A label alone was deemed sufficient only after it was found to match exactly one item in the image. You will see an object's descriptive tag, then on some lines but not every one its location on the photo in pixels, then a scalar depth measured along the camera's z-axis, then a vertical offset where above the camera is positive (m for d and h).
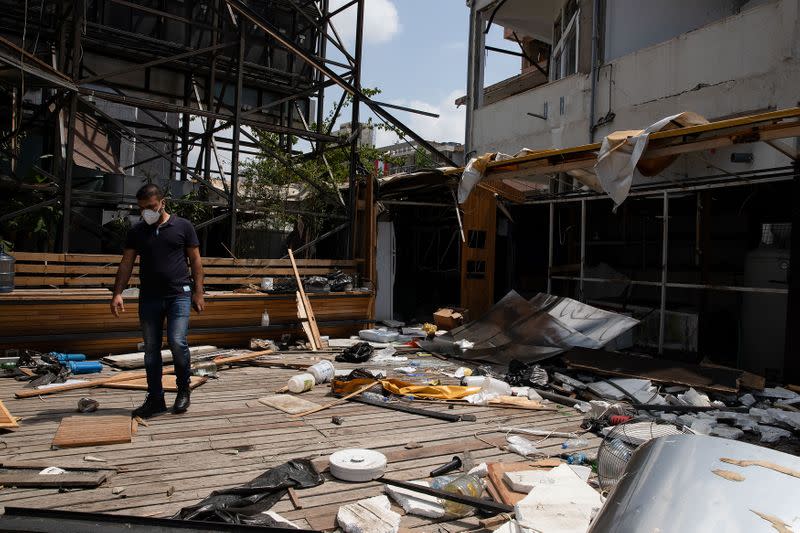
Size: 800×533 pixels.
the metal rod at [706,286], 7.55 -0.29
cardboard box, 10.61 -1.12
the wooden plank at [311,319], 9.20 -1.10
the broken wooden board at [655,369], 6.65 -1.32
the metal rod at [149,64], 8.04 +2.73
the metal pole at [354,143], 11.09 +2.17
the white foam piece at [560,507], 2.80 -1.28
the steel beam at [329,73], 9.40 +3.27
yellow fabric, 6.18 -1.46
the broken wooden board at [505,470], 3.42 -1.42
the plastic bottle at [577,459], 4.23 -1.47
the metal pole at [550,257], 11.05 +0.08
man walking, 5.12 -0.31
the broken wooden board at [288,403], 5.48 -1.50
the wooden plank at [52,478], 3.44 -1.43
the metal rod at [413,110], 11.85 +3.06
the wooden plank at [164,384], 6.04 -1.47
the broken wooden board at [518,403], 5.90 -1.50
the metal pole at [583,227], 10.25 +0.63
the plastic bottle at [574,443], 4.62 -1.48
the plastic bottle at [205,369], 6.98 -1.48
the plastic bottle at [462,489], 3.33 -1.43
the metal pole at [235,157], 9.46 +1.57
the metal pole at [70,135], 7.91 +1.53
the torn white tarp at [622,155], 6.71 +1.31
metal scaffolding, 8.30 +3.66
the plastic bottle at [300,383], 6.20 -1.42
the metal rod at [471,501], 3.22 -1.40
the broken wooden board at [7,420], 4.51 -1.42
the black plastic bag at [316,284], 10.02 -0.54
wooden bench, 7.54 -0.33
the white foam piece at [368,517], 3.00 -1.43
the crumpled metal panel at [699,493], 1.50 -0.64
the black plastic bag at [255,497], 3.05 -1.43
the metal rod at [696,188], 7.54 +1.17
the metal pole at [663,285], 8.77 -0.31
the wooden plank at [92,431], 4.20 -1.43
